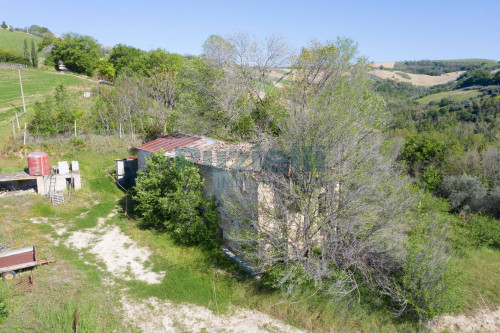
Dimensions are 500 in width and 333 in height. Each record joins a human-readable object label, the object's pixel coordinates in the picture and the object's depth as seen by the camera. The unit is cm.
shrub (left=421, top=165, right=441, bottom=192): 2128
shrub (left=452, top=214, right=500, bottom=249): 1509
